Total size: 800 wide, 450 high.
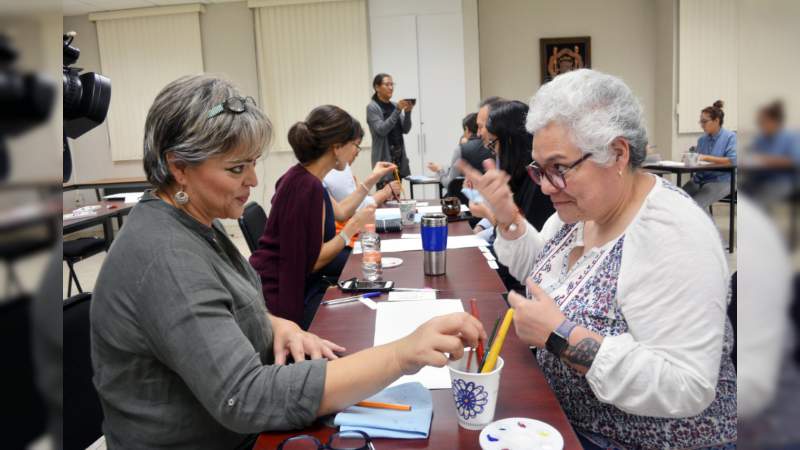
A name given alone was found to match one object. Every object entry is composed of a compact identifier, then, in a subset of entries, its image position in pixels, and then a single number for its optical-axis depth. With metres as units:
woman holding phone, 5.69
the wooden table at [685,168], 4.90
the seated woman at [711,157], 5.25
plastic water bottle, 1.87
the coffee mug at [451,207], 3.07
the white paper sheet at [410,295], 1.68
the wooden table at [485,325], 0.95
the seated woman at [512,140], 2.68
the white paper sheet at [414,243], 2.39
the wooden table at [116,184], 6.06
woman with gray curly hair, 1.03
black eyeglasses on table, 0.92
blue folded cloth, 0.94
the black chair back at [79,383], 1.24
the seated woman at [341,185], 3.47
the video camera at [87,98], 0.92
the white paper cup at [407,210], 2.97
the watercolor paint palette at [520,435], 0.88
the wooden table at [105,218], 3.80
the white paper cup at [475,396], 0.93
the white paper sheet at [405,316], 1.39
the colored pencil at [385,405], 1.01
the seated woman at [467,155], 4.10
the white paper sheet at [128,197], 5.01
